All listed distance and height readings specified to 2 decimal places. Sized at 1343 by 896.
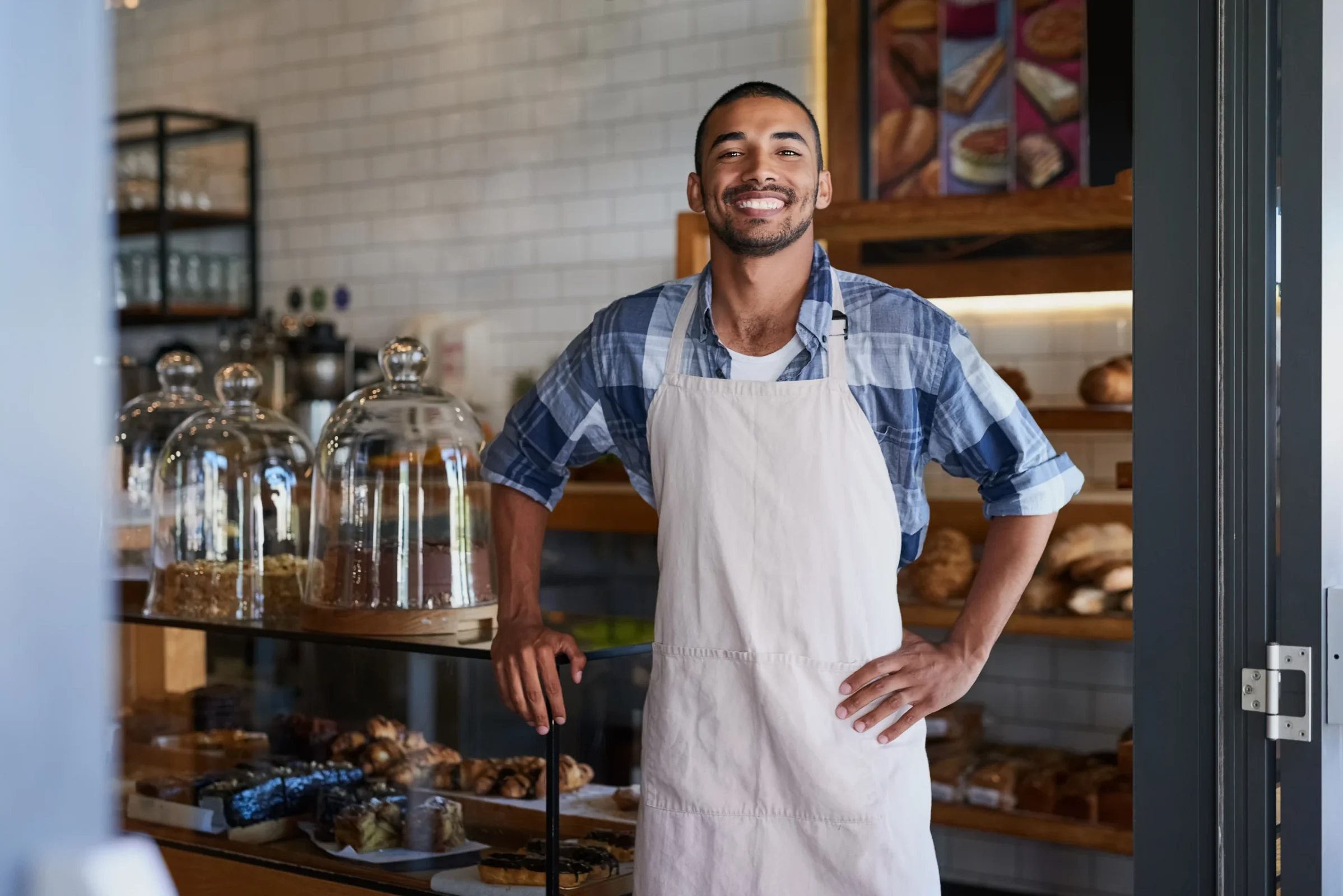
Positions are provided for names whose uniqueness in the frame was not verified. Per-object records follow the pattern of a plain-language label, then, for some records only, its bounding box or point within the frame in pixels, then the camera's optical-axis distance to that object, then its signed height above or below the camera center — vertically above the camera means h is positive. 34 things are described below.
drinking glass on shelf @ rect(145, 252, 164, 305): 5.80 +0.69
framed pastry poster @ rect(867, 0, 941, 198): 4.11 +1.04
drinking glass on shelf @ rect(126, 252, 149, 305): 5.85 +0.69
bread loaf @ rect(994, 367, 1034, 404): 3.58 +0.16
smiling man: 1.89 -0.13
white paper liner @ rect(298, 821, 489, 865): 2.13 -0.63
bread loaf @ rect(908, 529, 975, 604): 3.40 -0.31
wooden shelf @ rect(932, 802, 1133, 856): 3.26 -0.92
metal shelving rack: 5.79 +0.96
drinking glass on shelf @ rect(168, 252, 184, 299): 5.79 +0.72
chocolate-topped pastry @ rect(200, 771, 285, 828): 2.29 -0.58
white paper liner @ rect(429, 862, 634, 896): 1.99 -0.64
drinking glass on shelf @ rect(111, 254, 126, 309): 5.87 +0.72
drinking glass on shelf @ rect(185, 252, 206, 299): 5.82 +0.72
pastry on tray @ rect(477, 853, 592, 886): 1.99 -0.61
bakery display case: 2.08 -0.56
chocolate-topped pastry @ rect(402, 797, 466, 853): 2.15 -0.60
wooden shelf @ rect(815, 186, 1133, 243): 3.26 +0.56
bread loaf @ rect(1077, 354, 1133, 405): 3.39 +0.15
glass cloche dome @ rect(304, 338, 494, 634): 2.21 -0.10
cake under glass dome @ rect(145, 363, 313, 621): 2.45 -0.13
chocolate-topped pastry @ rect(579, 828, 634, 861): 2.14 -0.61
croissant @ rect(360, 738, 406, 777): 2.36 -0.53
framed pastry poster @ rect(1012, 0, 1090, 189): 3.89 +1.00
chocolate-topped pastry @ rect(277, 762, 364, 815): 2.31 -0.56
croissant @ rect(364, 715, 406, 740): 2.38 -0.49
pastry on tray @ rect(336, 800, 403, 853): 2.15 -0.59
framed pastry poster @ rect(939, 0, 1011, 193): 4.02 +1.03
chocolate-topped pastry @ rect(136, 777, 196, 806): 2.41 -0.60
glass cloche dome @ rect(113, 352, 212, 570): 2.81 +0.02
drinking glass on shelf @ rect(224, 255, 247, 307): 5.88 +0.71
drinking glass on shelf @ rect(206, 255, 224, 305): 5.84 +0.71
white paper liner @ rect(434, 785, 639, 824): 2.18 -0.57
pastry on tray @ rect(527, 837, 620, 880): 2.04 -0.61
